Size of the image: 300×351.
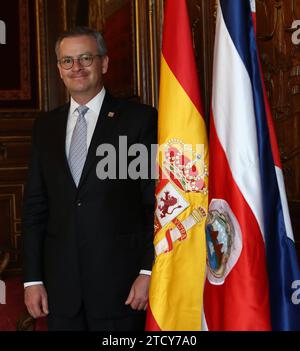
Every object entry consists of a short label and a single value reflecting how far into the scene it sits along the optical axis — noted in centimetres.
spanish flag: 207
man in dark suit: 212
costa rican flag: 181
